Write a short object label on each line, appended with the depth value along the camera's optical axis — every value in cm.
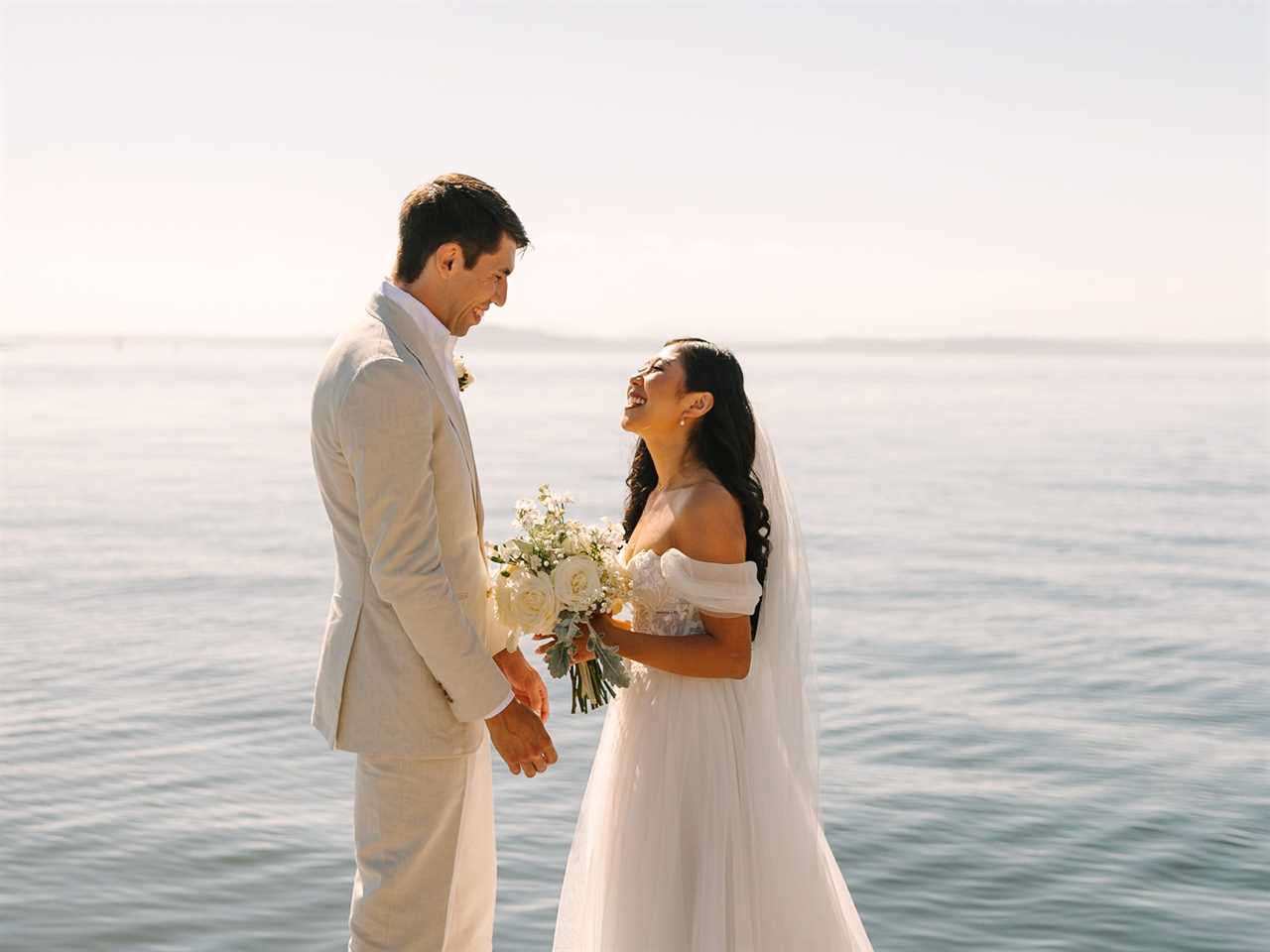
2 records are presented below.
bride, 366
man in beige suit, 317
